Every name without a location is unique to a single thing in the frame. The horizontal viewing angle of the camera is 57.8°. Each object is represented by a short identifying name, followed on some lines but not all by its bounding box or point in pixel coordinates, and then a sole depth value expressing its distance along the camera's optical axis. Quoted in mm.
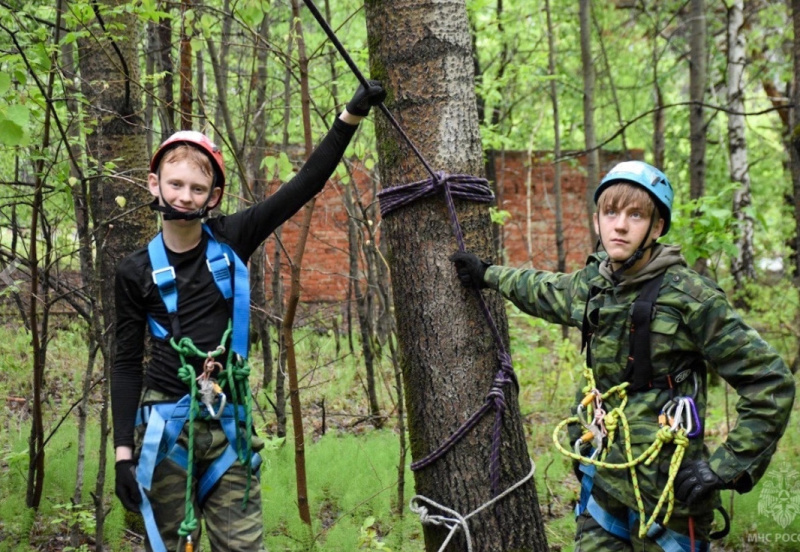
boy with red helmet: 2607
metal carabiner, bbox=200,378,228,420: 2609
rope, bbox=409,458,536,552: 2748
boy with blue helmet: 2455
